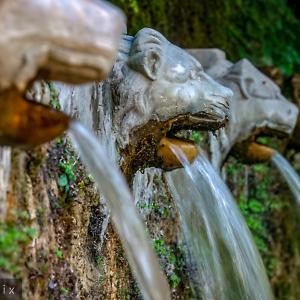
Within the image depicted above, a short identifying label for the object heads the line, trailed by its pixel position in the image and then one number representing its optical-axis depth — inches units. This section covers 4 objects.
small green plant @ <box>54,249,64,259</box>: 195.6
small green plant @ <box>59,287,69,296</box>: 196.2
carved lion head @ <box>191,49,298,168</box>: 312.5
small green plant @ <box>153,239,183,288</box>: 277.7
